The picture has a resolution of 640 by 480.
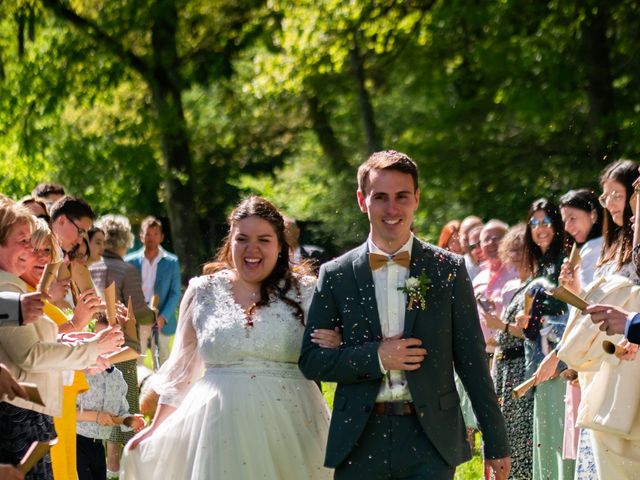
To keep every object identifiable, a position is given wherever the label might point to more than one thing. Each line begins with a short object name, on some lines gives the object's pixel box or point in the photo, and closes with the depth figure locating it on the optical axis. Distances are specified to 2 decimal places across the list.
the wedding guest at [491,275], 11.30
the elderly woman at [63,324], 6.87
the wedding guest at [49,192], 11.52
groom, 5.99
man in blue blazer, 16.06
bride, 6.93
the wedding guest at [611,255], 7.32
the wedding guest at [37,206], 8.77
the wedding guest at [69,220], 9.86
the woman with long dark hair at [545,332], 9.57
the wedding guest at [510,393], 10.07
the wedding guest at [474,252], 13.40
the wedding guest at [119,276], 11.16
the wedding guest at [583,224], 9.63
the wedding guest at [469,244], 13.43
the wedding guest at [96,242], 12.57
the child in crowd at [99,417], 8.84
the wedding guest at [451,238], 13.83
